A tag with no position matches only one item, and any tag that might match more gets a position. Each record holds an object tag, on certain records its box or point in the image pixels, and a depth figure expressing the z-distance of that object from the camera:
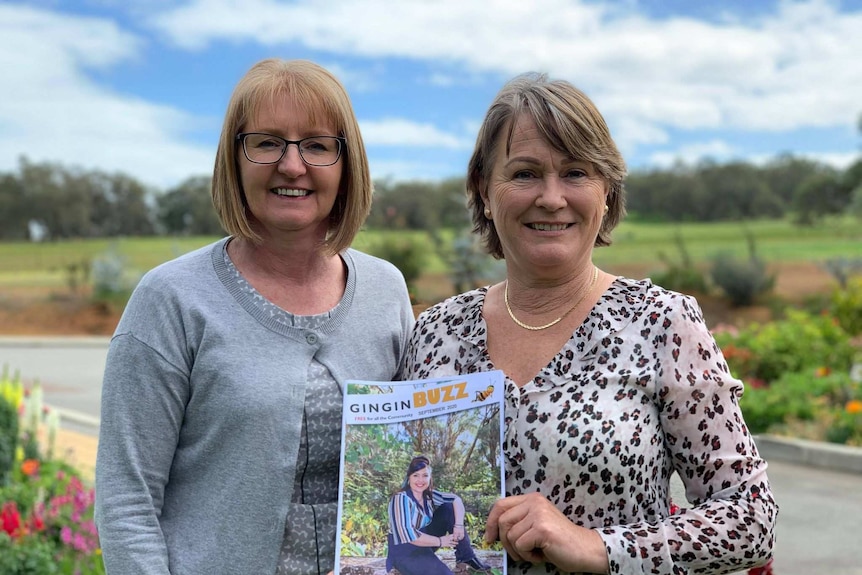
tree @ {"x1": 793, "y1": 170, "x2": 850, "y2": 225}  32.72
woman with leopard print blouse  1.90
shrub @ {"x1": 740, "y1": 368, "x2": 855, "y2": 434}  9.91
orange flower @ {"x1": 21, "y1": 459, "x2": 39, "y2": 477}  6.61
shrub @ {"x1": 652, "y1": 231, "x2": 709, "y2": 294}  22.11
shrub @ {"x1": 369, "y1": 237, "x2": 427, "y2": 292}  18.64
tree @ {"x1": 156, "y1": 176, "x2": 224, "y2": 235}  39.81
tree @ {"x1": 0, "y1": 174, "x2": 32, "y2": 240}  48.09
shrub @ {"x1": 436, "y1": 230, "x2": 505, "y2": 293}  14.54
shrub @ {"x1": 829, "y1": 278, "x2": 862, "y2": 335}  13.59
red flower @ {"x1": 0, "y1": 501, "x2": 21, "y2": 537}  5.11
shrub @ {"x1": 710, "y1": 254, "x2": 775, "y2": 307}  22.42
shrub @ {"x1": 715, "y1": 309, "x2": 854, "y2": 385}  12.05
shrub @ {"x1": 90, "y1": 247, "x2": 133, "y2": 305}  29.91
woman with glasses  2.13
